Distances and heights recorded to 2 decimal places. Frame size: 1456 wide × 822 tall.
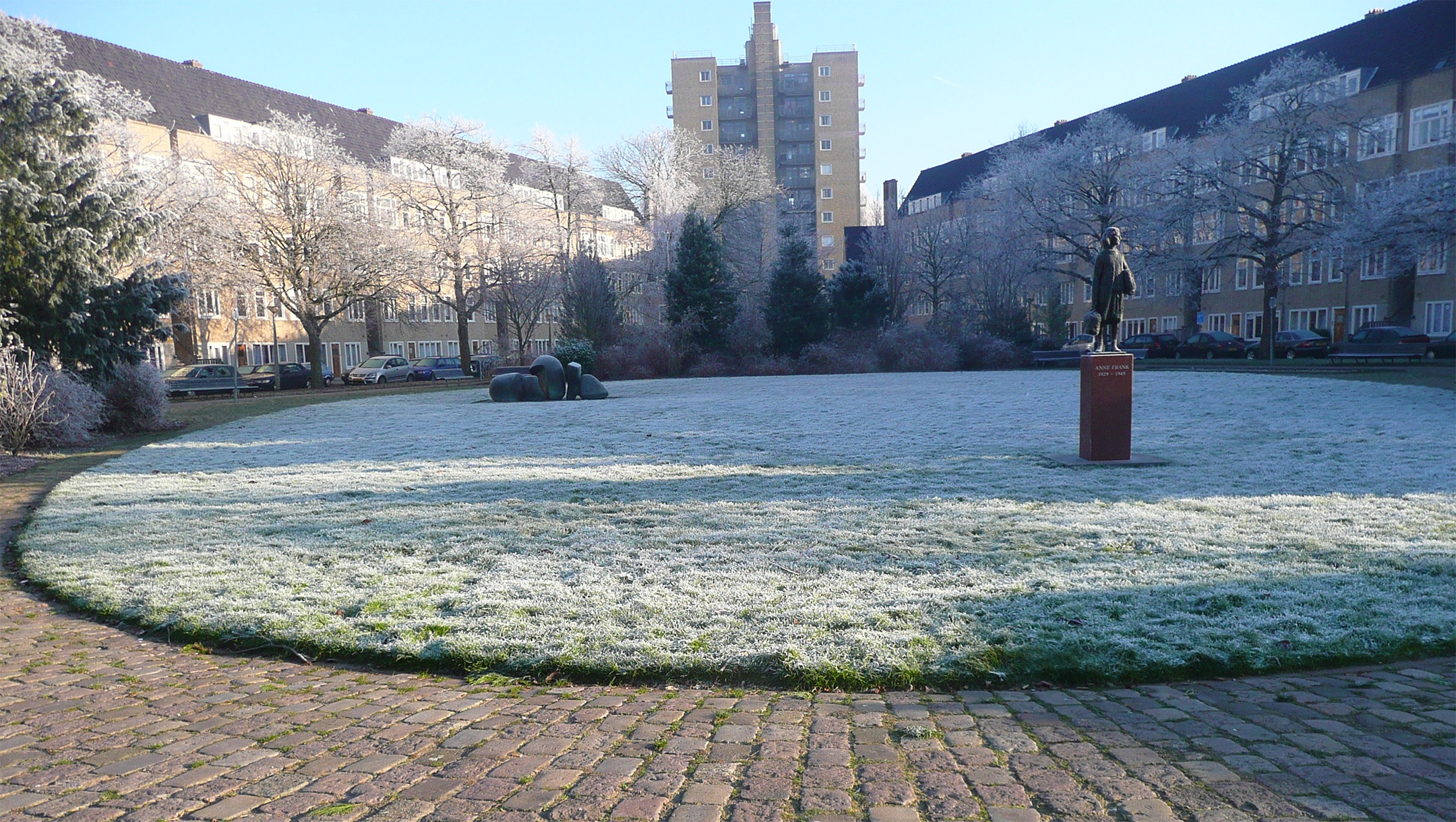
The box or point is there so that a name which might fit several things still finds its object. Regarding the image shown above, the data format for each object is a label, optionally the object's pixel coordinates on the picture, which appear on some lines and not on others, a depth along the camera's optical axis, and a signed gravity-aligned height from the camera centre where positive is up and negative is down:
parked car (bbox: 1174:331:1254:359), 45.53 -0.56
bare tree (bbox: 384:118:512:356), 45.28 +8.08
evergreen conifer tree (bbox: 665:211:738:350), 39.50 +2.43
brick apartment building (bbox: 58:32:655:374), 43.94 +8.83
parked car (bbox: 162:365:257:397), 36.56 -1.27
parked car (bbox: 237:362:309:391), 39.59 -1.23
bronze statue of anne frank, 11.11 +0.65
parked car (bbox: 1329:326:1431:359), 36.28 -0.46
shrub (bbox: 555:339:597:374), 34.41 -0.33
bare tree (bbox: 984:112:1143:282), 46.41 +8.39
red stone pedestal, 10.59 -1.04
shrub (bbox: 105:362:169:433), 18.88 -1.08
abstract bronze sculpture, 24.53 -1.12
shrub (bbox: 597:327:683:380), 37.03 -0.58
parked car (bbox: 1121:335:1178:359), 50.09 -0.42
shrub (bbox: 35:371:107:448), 15.91 -1.14
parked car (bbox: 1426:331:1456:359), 37.44 -0.68
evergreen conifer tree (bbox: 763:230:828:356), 40.00 +1.81
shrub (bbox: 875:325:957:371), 40.44 -0.58
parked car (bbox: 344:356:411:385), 44.78 -1.21
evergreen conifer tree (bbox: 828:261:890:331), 41.31 +1.99
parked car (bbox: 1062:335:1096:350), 41.26 -0.25
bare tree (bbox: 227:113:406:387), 37.88 +5.13
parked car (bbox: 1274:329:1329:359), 42.53 -0.45
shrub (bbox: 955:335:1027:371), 41.86 -0.73
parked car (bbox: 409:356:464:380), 47.97 -1.19
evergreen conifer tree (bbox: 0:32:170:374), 16.91 +2.41
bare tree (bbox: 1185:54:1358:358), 39.28 +8.44
